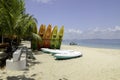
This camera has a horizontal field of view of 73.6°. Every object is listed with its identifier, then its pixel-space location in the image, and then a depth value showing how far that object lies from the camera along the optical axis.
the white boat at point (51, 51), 6.72
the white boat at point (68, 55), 5.59
